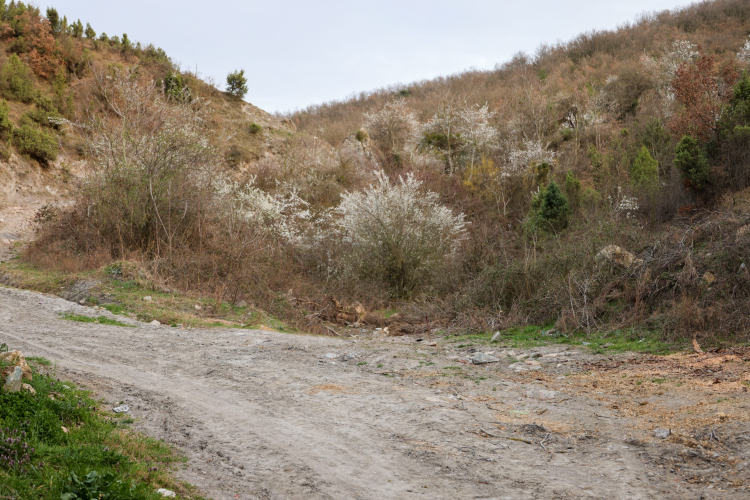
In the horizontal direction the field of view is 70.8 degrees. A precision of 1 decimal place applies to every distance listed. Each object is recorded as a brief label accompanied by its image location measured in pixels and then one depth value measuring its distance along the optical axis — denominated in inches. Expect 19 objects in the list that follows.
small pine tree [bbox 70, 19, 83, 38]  1439.7
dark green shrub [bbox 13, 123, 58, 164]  1065.5
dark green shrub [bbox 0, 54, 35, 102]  1137.0
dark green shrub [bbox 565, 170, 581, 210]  1016.5
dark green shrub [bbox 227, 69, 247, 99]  1723.7
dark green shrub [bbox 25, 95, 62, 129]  1140.5
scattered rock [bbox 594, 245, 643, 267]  499.2
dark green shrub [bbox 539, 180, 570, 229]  860.6
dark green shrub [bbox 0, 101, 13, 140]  1032.8
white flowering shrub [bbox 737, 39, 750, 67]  1433.1
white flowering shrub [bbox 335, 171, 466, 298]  800.9
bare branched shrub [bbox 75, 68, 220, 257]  689.0
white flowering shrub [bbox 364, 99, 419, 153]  1750.7
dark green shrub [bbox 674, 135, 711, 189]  821.9
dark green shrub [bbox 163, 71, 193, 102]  1322.1
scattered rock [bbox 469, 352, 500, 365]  373.6
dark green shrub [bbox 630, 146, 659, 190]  904.3
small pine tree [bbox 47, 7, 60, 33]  1339.8
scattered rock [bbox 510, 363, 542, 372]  350.3
